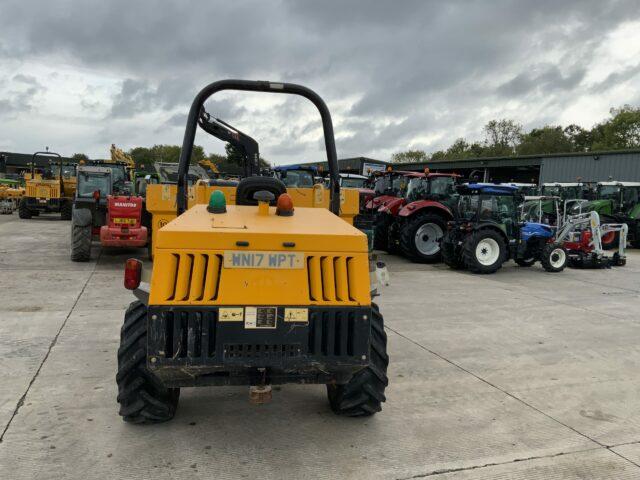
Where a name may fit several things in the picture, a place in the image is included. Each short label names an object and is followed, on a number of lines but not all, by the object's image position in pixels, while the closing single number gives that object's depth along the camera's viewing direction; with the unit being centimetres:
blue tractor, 1067
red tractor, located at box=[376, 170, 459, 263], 1208
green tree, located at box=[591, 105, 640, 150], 4756
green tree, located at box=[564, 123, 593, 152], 5312
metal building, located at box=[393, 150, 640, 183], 2383
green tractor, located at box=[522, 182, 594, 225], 1623
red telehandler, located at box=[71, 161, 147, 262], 995
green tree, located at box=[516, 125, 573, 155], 5231
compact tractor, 1213
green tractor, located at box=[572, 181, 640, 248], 1717
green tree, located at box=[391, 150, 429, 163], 7911
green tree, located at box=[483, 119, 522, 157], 5966
